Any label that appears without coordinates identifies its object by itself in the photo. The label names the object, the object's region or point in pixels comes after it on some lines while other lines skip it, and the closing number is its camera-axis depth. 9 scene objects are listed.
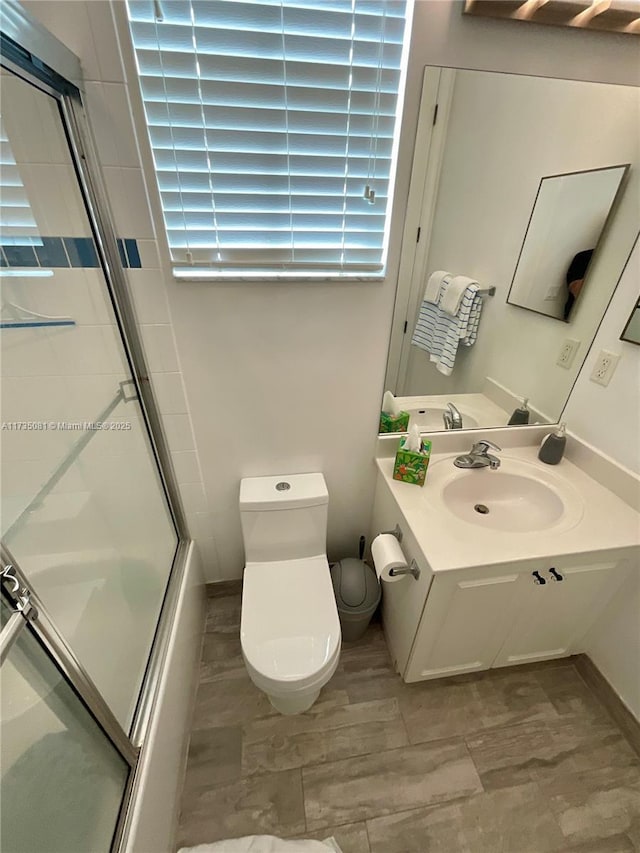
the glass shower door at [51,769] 0.73
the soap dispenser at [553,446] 1.37
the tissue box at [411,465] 1.23
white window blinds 0.80
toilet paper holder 1.09
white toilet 1.07
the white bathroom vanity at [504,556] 1.04
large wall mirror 1.00
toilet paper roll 1.11
